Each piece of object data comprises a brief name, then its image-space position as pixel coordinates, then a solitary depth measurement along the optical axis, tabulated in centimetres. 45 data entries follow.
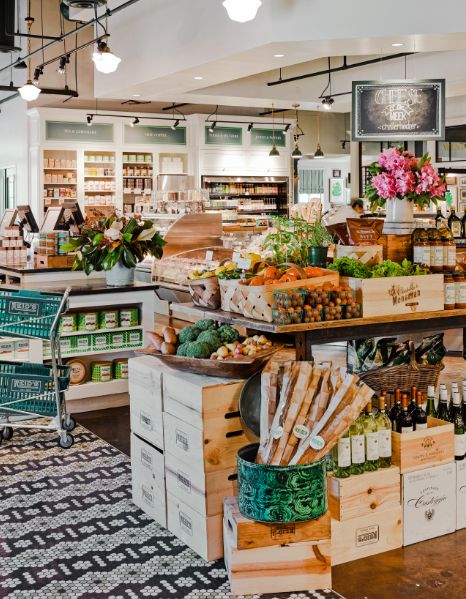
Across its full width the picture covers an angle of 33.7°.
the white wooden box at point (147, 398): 393
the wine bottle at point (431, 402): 399
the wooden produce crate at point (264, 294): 384
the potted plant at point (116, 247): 635
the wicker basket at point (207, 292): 428
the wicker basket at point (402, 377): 422
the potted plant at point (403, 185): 455
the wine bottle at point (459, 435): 386
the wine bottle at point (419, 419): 379
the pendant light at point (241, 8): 648
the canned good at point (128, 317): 647
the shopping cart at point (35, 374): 501
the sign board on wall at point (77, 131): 1420
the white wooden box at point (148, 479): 395
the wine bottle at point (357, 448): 354
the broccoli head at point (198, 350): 387
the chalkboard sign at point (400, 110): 881
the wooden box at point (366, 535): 351
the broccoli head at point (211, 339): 395
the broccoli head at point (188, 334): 412
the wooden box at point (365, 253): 432
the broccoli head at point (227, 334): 407
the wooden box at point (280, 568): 321
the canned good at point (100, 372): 636
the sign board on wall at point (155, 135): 1505
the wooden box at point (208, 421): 353
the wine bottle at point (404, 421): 374
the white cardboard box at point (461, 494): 387
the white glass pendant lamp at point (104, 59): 845
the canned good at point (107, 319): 636
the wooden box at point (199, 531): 354
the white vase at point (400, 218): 462
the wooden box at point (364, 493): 349
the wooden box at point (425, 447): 366
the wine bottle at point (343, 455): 353
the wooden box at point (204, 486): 354
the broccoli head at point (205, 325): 421
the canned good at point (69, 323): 621
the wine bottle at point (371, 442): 358
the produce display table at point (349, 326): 384
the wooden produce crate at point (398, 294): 399
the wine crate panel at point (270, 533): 319
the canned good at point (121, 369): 645
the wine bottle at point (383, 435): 361
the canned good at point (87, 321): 625
